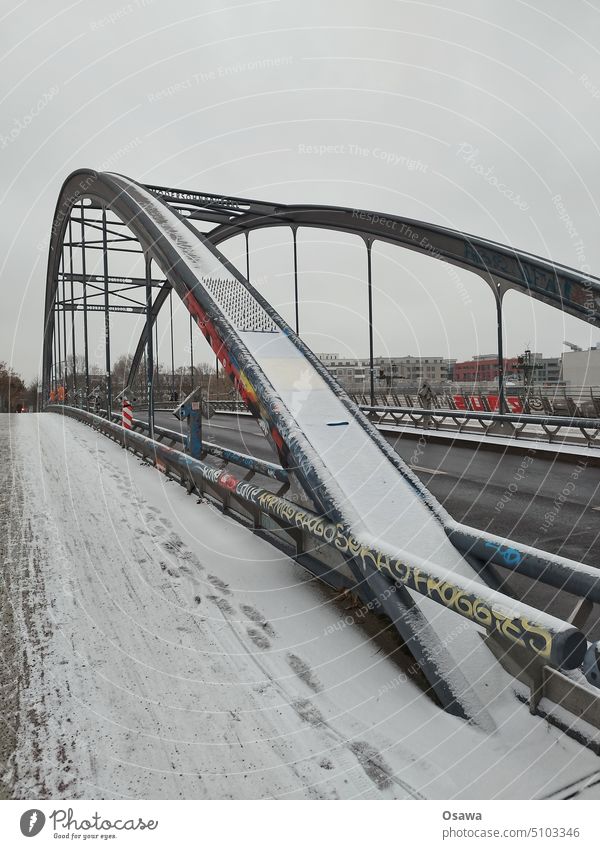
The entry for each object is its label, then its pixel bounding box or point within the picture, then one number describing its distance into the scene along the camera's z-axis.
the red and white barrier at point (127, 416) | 13.24
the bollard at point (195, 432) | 8.22
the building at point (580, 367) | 56.34
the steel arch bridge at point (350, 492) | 2.66
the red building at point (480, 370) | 82.47
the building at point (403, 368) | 42.90
